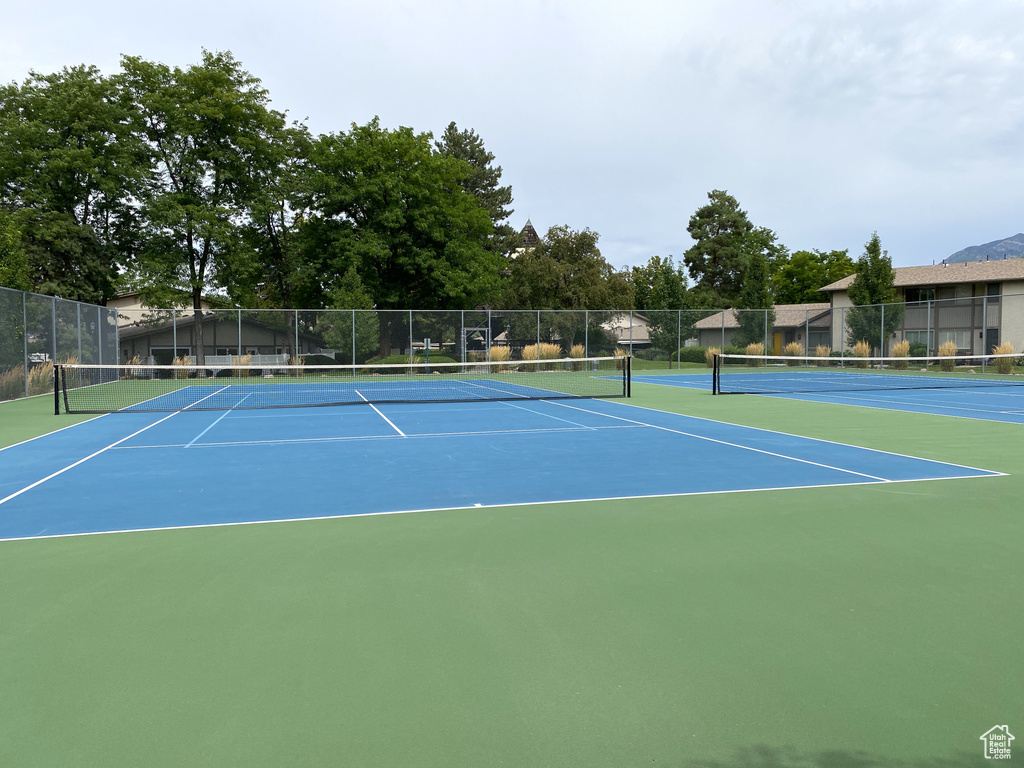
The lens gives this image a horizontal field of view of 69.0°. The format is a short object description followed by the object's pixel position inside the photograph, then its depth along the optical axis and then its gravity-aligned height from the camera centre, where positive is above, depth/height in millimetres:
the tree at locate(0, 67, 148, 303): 33438 +8321
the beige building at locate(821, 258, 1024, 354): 34594 +1915
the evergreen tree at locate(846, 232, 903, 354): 33531 +2901
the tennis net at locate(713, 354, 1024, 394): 21391 -959
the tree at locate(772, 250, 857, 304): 68138 +7019
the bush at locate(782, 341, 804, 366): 35406 -34
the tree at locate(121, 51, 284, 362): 33781 +9024
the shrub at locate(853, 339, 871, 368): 32594 -46
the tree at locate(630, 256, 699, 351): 34188 +1503
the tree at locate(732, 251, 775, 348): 35344 +2579
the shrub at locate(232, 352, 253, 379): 26797 -364
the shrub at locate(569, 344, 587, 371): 31000 -109
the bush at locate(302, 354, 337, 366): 27219 -342
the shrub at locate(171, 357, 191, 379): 26625 -426
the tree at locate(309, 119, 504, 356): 36781 +6717
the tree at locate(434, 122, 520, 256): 53750 +12539
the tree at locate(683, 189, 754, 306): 68438 +9777
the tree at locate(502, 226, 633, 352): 47875 +4703
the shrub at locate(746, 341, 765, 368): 35219 +22
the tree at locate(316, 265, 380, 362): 27422 +755
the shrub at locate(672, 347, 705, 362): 34312 -282
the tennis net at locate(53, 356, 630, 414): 17578 -1060
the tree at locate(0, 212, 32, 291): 19672 +2555
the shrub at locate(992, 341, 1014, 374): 26500 -495
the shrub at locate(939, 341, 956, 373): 28620 -251
